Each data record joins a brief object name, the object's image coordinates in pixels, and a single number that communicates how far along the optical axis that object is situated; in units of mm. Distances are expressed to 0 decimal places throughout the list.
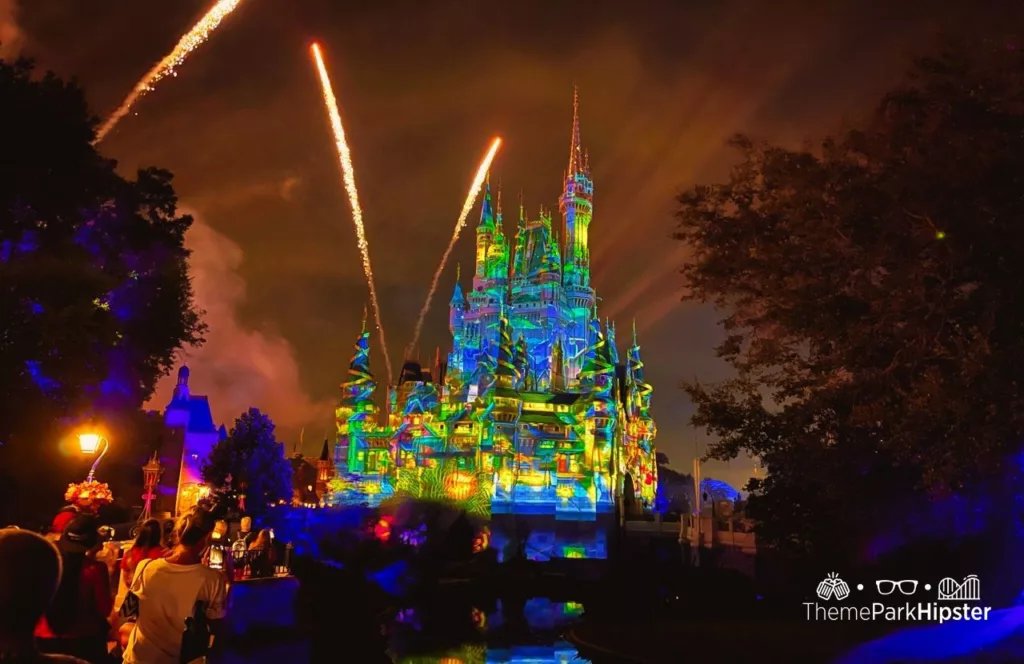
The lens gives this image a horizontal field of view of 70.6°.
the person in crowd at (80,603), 6070
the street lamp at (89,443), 16328
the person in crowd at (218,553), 13995
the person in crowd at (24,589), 2959
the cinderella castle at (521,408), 59438
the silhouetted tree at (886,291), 14656
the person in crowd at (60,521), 7796
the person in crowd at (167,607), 5758
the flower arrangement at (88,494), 14273
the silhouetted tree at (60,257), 20281
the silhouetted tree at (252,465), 47906
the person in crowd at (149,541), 8328
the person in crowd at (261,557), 22625
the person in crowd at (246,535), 23812
